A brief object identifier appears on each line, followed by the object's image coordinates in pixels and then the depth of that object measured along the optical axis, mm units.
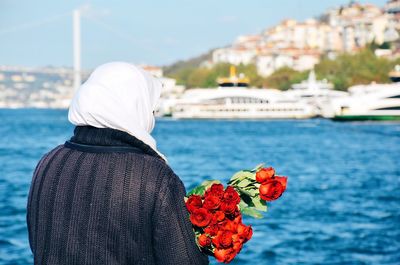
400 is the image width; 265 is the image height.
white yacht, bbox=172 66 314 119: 85500
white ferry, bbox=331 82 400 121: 70062
